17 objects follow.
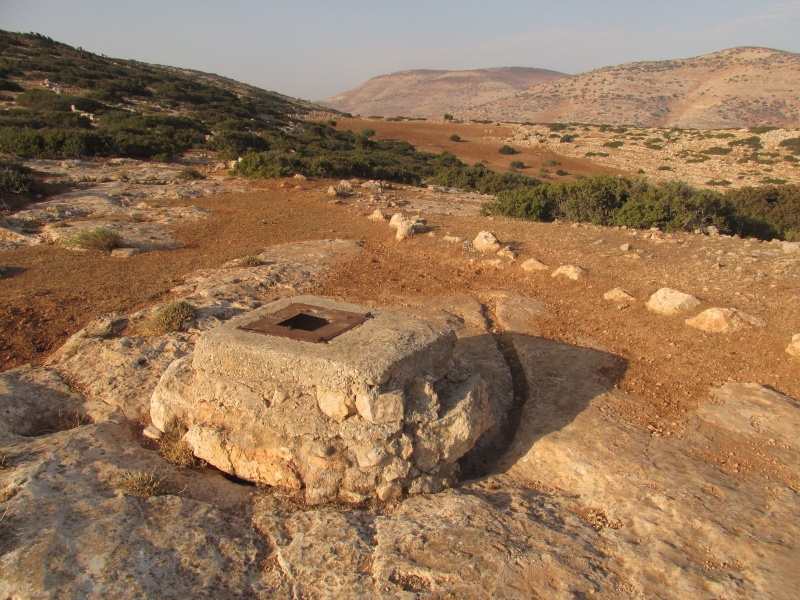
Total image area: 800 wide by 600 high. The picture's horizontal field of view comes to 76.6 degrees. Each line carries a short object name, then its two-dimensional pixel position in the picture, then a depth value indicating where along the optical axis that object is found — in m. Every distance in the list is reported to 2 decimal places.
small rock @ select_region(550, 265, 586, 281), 6.98
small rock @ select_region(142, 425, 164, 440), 3.60
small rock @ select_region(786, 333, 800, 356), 4.86
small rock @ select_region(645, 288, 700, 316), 5.88
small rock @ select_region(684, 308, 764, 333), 5.43
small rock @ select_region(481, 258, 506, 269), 7.66
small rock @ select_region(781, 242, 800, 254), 7.45
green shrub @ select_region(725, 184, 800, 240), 12.11
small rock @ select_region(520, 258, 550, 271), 7.40
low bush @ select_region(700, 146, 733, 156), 29.36
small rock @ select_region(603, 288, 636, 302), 6.27
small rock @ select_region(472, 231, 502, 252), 8.21
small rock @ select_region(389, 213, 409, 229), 9.55
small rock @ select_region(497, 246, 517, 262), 7.86
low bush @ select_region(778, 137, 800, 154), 27.63
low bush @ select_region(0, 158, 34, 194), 10.86
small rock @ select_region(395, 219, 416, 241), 8.95
